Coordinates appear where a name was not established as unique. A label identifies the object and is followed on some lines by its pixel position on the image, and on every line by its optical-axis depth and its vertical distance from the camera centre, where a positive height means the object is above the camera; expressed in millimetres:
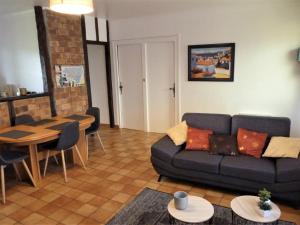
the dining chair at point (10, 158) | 2805 -961
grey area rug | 2365 -1420
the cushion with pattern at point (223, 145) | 3010 -923
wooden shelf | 3637 -341
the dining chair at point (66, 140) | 3184 -871
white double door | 5066 -251
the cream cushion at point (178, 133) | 3271 -844
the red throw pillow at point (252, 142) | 2936 -880
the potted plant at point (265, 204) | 1915 -1051
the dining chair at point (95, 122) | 4242 -835
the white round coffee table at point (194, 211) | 1926 -1130
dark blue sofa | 2508 -1043
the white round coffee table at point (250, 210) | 1888 -1121
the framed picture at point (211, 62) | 4395 +135
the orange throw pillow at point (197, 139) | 3183 -891
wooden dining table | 2900 -724
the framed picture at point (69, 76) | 4379 -41
